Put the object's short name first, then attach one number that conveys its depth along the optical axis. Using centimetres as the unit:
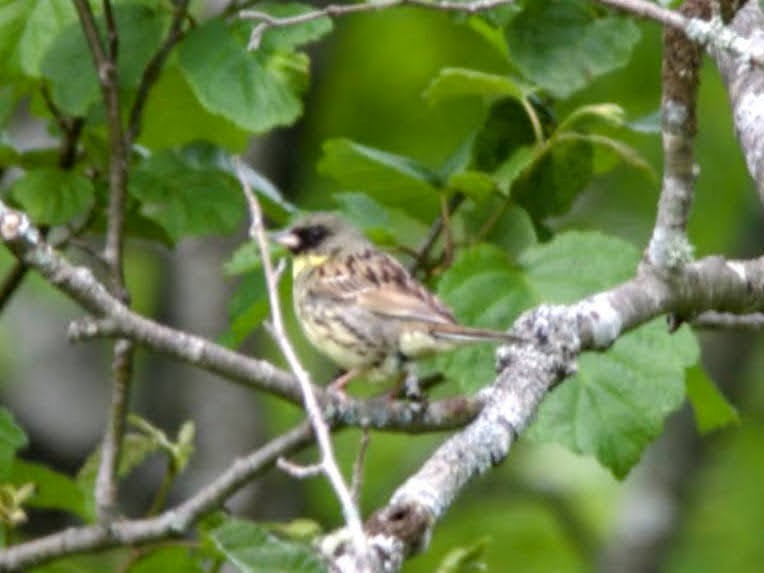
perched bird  954
